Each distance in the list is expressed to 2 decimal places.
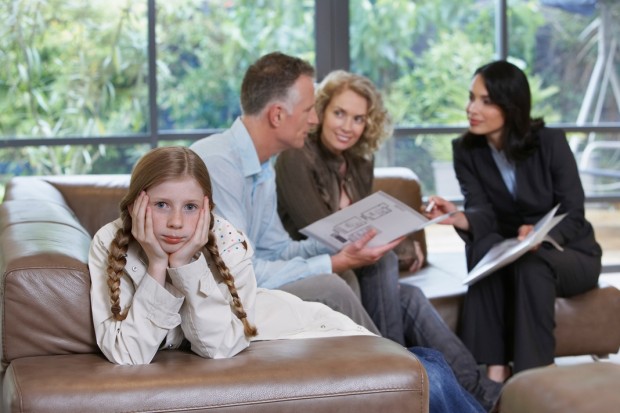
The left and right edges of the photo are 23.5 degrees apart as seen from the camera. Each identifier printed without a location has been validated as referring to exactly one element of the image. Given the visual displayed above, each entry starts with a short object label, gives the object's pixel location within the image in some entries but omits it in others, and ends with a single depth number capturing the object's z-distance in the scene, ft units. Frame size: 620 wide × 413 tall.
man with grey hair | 14.30
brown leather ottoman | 7.44
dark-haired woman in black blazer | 17.36
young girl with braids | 10.90
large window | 24.06
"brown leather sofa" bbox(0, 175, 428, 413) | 10.12
